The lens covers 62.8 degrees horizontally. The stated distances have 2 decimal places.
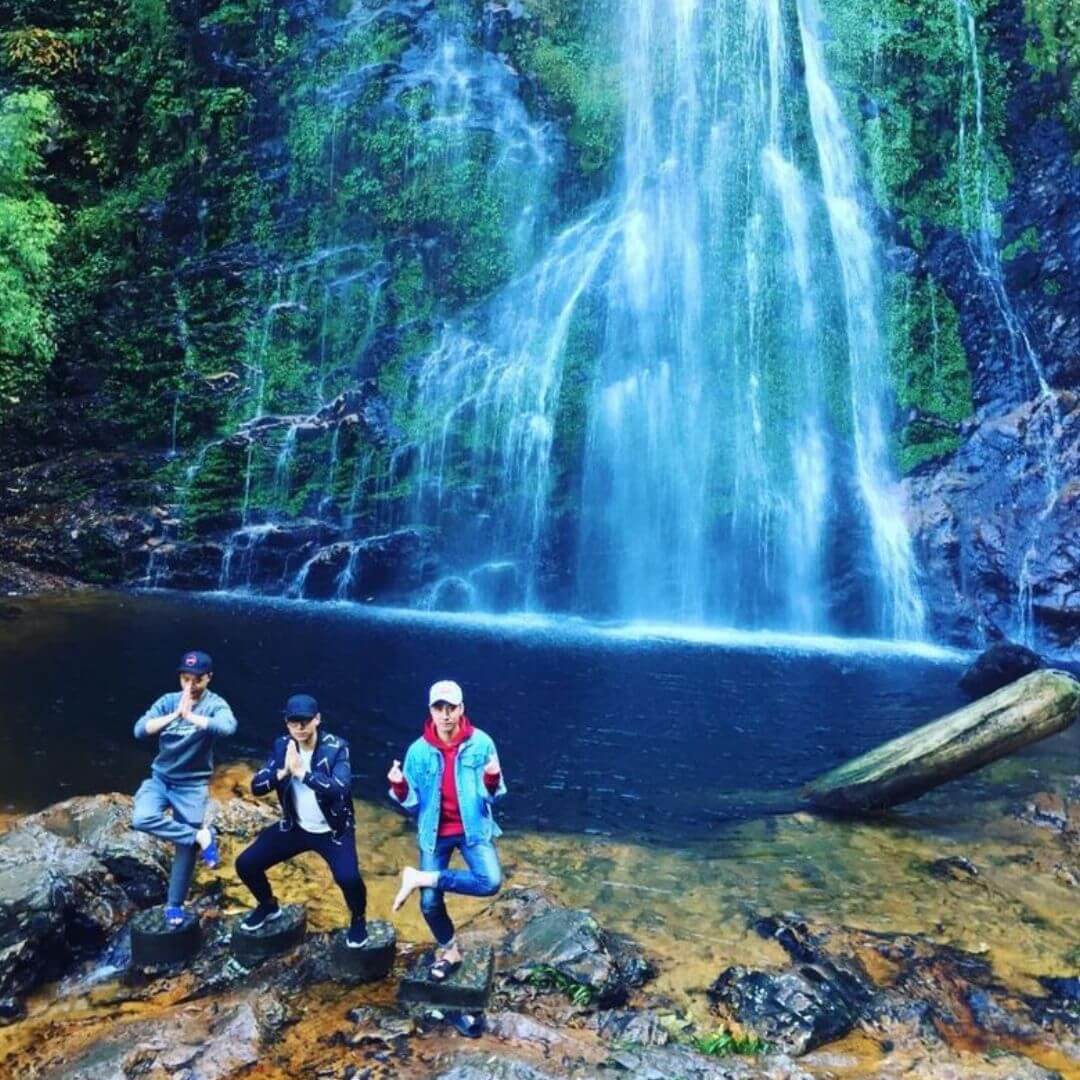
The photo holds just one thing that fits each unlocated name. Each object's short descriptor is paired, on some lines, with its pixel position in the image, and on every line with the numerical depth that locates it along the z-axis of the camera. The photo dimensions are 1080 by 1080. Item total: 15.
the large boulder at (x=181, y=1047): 4.18
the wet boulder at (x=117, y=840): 6.23
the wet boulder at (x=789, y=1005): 4.96
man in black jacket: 4.80
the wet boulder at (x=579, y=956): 5.26
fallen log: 8.10
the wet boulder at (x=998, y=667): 13.55
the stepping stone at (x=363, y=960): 5.04
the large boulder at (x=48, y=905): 5.12
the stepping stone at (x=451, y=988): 4.67
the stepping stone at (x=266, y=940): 5.23
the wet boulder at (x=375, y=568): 21.50
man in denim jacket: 4.79
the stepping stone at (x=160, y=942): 5.17
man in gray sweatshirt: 5.20
